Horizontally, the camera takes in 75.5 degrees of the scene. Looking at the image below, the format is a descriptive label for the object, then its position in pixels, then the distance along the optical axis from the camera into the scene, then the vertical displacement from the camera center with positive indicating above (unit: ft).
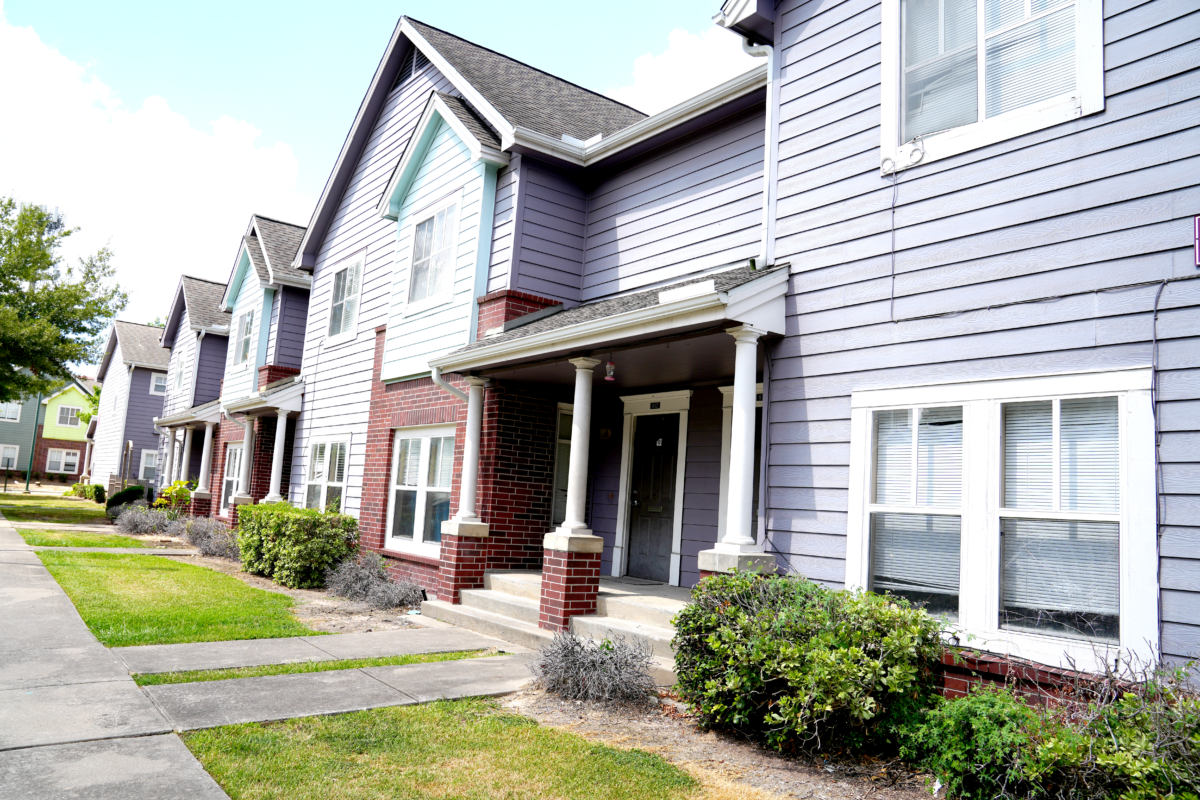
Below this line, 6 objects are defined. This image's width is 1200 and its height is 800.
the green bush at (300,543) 39.14 -4.05
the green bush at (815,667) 14.88 -3.43
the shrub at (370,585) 34.12 -5.31
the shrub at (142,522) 67.10 -5.73
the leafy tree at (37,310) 74.33 +14.27
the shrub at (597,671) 19.35 -4.81
